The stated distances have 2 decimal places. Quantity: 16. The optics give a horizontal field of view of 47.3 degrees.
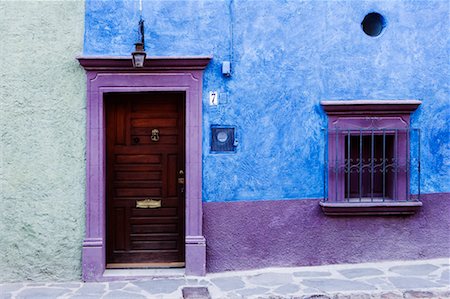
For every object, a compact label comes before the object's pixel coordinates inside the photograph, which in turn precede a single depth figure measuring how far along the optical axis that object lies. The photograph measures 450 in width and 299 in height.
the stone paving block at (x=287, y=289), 5.98
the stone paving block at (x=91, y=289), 6.13
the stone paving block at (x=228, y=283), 6.22
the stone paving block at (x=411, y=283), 6.03
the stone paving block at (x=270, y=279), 6.35
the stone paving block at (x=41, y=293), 5.97
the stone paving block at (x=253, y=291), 5.95
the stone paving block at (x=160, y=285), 6.14
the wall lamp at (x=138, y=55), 6.30
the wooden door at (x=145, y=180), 6.93
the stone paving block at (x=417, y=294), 5.79
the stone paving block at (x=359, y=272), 6.54
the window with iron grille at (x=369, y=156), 6.93
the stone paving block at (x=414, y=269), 6.56
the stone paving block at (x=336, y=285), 6.01
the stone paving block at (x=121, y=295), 5.92
